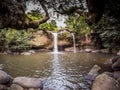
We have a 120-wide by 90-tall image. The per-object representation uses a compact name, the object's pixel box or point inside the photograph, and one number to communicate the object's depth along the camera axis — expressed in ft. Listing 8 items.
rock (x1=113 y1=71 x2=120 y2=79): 14.93
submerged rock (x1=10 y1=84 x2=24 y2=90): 13.29
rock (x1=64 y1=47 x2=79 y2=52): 42.69
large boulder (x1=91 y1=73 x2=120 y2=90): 11.75
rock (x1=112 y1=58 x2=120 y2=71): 17.22
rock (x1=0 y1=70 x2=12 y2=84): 14.18
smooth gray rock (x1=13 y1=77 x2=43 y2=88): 13.72
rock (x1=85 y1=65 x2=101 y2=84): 16.12
